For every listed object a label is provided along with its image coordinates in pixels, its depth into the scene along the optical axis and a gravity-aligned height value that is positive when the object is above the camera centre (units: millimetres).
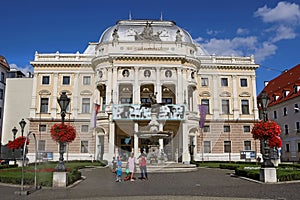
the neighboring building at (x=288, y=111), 52031 +6131
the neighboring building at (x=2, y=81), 54250 +10535
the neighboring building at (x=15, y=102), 55000 +7012
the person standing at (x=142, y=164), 21141 -1267
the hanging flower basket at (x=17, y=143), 33031 -2
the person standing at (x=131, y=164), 21109 -1279
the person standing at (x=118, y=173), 19909 -1764
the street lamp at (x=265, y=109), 19750 +2312
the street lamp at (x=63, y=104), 17923 +2310
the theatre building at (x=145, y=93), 44531 +7794
